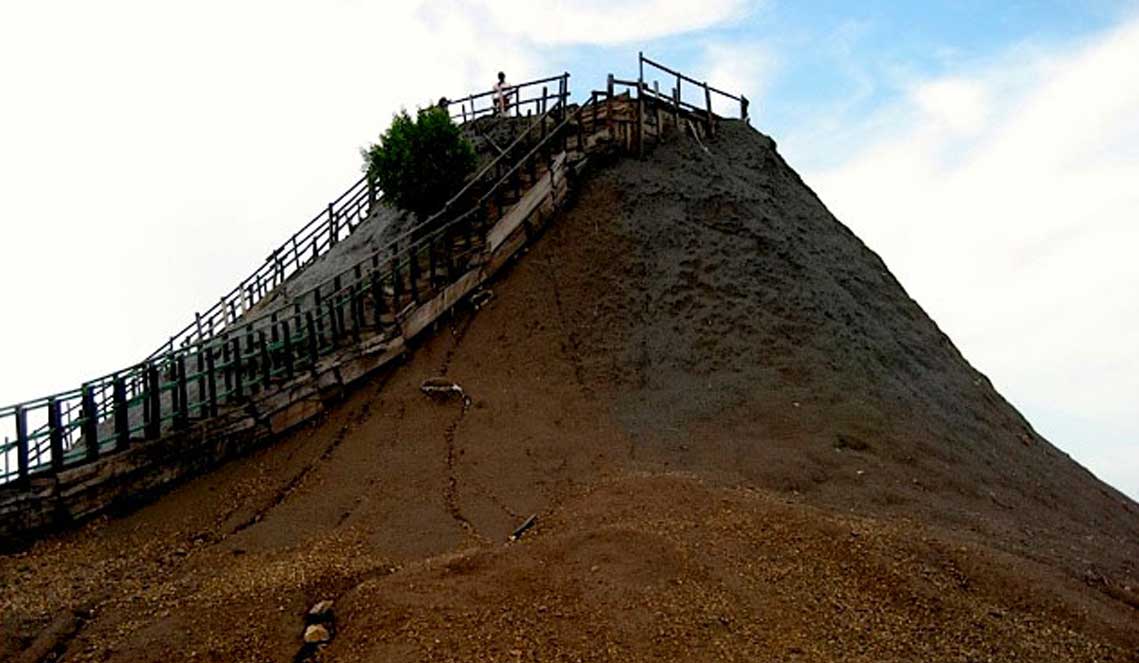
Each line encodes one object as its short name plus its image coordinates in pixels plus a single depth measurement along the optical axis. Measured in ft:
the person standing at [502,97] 72.59
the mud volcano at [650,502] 28.94
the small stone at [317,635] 28.53
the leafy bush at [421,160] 56.44
